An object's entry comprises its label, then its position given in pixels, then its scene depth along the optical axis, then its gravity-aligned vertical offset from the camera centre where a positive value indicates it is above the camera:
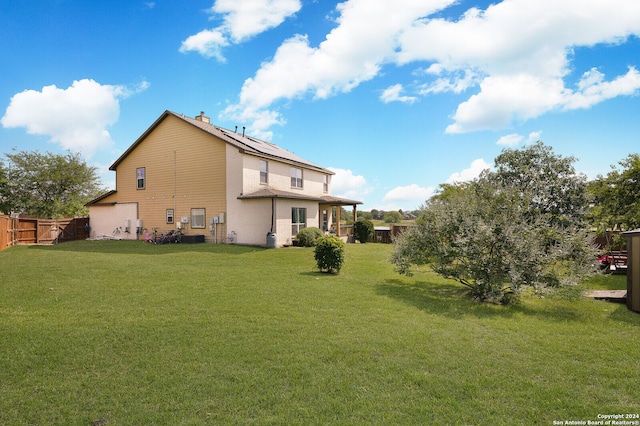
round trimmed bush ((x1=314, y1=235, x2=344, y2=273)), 11.47 -1.10
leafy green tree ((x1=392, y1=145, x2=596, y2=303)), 7.89 -0.62
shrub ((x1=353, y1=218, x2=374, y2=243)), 27.11 -0.68
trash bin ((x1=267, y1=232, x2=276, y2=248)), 19.02 -1.01
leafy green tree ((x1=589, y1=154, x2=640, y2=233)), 13.41 +0.83
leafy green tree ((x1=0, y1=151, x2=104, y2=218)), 33.62 +4.12
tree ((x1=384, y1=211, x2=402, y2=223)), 54.40 +0.92
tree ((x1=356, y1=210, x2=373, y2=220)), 63.89 +1.70
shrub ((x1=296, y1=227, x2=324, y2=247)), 20.08 -0.90
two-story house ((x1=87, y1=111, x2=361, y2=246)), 20.19 +2.25
